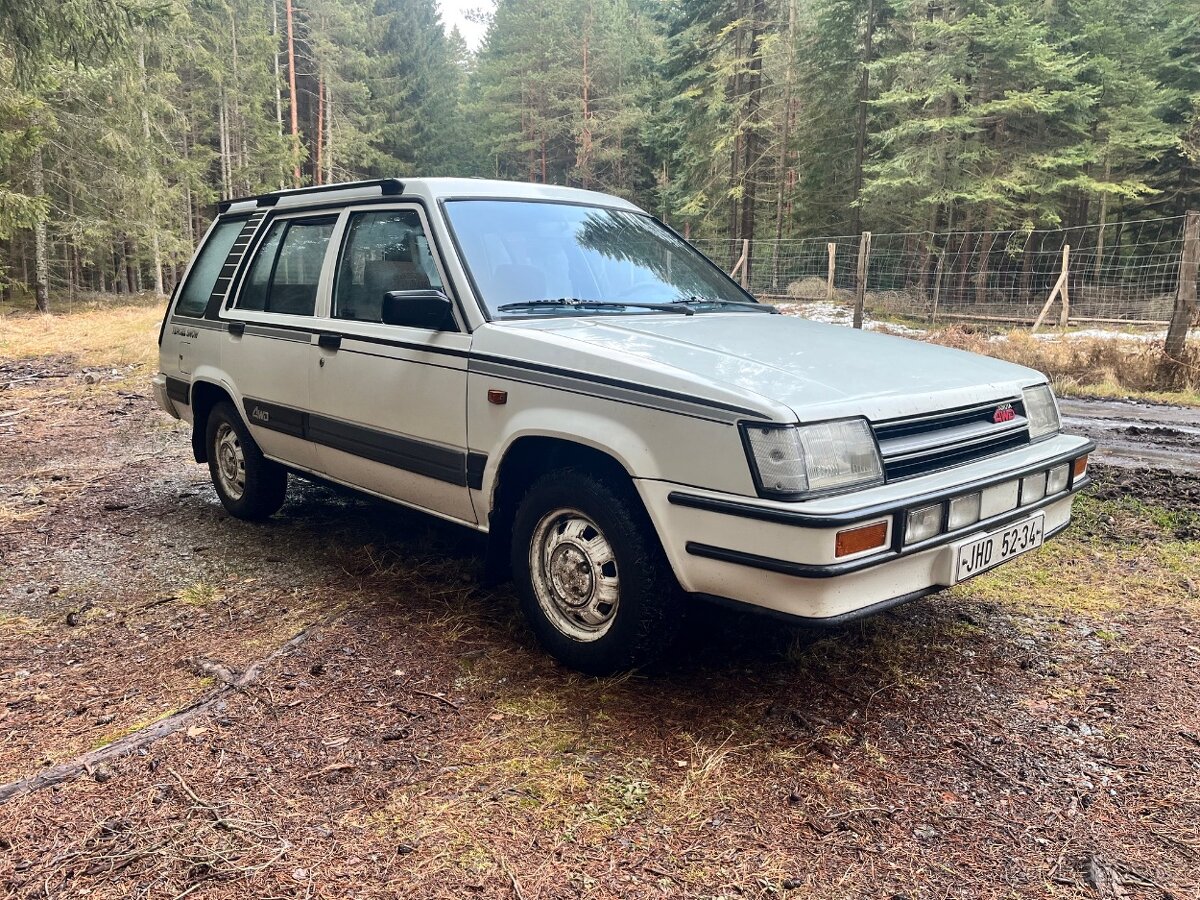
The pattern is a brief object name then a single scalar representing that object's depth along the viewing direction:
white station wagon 2.50
